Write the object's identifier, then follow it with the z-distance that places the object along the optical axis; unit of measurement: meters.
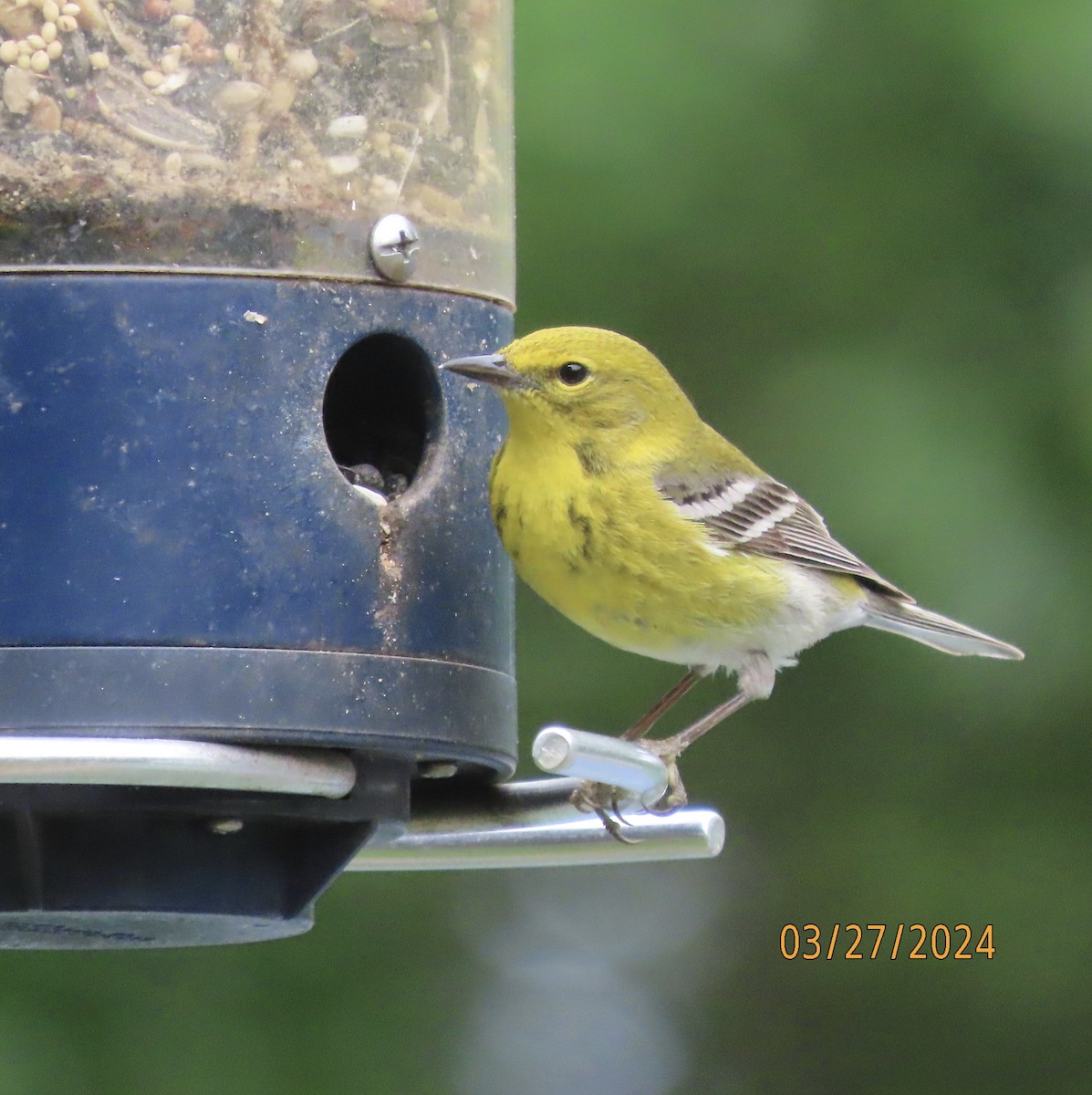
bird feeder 7.07
